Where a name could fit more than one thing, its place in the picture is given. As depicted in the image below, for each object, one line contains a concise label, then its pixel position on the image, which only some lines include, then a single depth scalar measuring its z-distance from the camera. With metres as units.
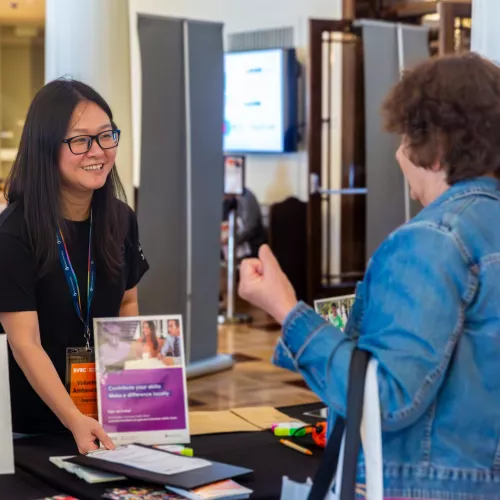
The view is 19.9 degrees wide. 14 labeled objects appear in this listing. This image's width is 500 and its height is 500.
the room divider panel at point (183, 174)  8.47
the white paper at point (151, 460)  2.78
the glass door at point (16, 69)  15.08
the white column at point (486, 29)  4.23
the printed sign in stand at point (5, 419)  2.90
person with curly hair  1.96
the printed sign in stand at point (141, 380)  3.22
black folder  2.66
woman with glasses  3.19
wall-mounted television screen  13.09
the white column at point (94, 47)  7.72
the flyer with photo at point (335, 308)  3.39
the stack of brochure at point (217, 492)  2.59
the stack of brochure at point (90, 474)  2.73
